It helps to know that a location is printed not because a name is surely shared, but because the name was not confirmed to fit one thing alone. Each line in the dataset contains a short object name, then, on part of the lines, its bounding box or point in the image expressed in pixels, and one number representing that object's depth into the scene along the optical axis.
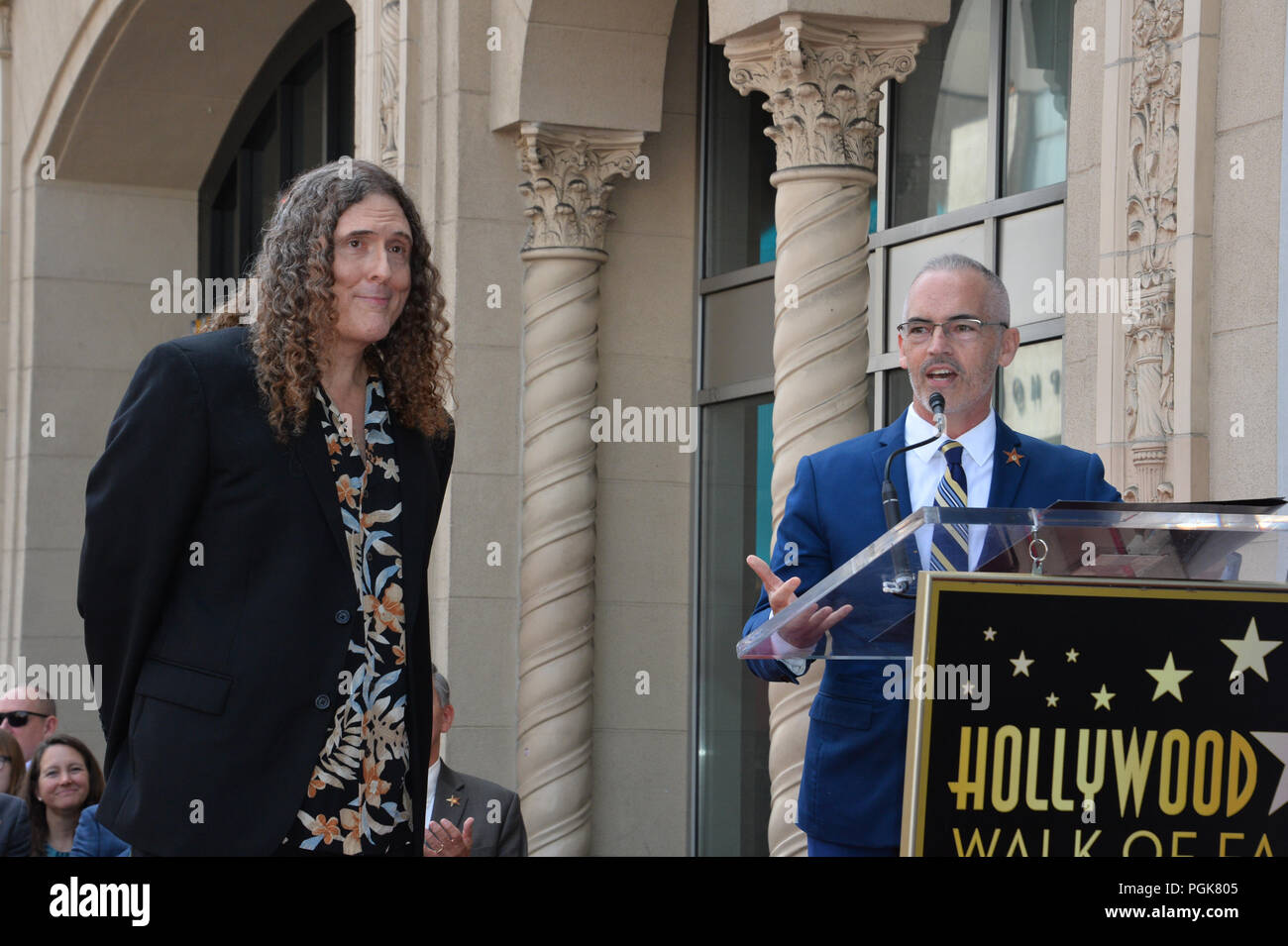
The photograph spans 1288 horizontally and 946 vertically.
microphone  3.46
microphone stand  3.41
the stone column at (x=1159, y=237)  6.04
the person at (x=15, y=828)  6.60
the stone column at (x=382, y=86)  10.52
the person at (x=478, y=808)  6.32
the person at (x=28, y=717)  8.80
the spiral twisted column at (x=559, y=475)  10.23
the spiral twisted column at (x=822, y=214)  8.03
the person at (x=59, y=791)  7.02
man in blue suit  3.48
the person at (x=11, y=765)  7.65
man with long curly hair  2.74
